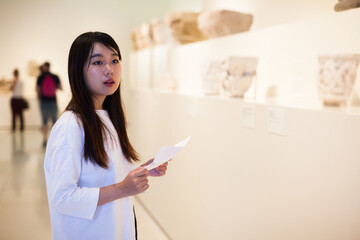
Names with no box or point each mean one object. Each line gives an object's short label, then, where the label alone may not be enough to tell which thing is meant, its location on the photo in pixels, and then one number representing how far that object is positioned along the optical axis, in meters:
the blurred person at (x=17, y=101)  9.12
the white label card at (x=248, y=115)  2.16
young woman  1.41
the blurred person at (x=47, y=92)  7.19
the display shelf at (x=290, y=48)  2.26
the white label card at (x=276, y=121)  1.91
